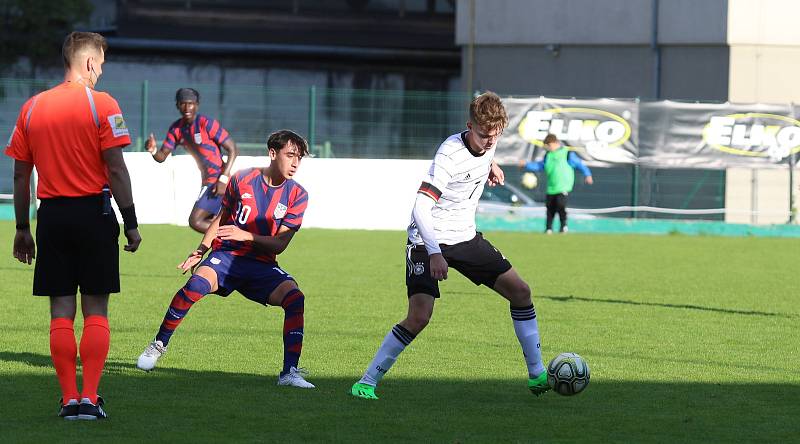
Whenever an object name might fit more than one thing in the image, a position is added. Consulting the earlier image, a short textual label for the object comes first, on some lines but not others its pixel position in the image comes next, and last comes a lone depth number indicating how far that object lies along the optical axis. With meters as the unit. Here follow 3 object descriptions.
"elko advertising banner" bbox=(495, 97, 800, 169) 54.37
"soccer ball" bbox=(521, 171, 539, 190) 53.55
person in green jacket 50.81
